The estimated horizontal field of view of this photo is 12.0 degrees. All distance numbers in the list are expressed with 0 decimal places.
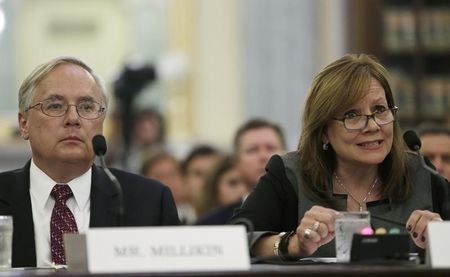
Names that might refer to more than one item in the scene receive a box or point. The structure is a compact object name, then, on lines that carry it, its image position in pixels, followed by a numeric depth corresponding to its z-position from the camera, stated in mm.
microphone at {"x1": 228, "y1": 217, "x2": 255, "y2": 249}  6184
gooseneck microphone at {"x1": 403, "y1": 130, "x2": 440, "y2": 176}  6119
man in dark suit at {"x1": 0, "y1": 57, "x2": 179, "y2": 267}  6681
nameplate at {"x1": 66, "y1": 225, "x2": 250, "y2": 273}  4819
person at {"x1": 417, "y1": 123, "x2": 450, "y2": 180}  9105
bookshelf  15760
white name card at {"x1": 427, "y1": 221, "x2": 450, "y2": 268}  5082
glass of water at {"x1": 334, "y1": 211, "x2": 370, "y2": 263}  5536
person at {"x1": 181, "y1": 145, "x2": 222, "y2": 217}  12584
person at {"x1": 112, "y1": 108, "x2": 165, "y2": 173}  14795
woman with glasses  6612
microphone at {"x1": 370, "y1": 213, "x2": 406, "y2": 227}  6522
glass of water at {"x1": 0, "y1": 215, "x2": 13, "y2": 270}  5539
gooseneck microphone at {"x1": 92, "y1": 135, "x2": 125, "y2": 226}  5914
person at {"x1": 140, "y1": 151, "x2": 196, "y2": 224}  11878
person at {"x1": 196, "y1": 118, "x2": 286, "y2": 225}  10761
